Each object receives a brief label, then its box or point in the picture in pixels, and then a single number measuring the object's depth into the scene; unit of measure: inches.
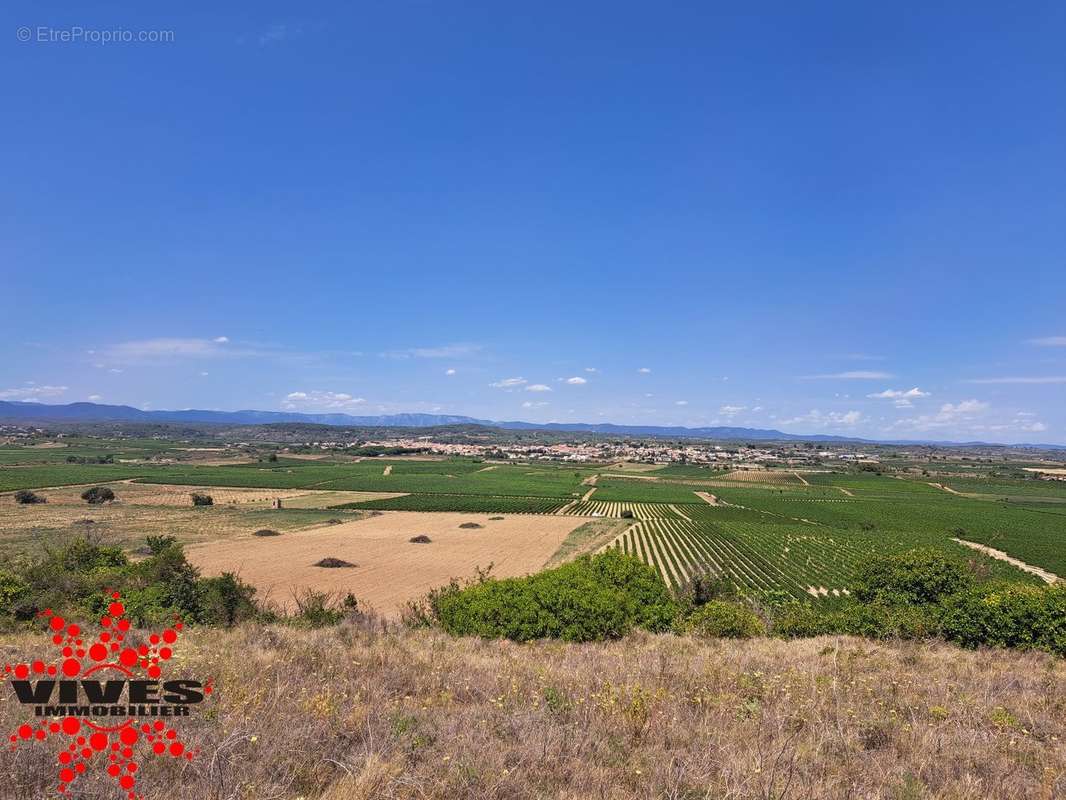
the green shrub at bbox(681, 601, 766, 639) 730.6
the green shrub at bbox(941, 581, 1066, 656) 707.4
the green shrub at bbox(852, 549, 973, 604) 1096.8
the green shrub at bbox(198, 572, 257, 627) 763.7
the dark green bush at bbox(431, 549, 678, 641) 701.3
